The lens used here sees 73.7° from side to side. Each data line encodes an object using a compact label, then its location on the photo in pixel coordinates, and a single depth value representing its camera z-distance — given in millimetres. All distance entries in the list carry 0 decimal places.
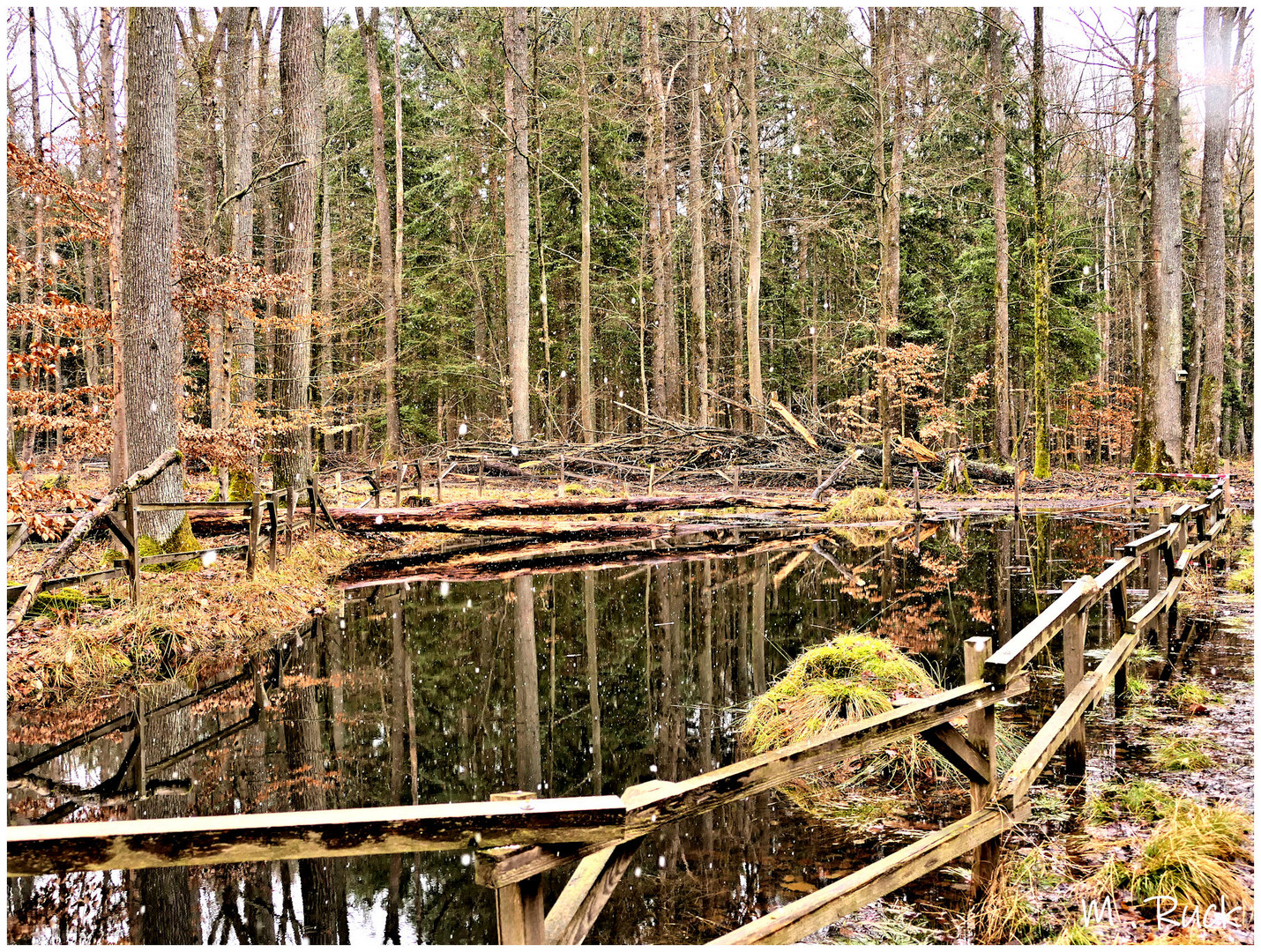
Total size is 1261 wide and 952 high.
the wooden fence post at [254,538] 10062
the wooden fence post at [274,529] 10727
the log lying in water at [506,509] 16219
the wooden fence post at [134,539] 8273
